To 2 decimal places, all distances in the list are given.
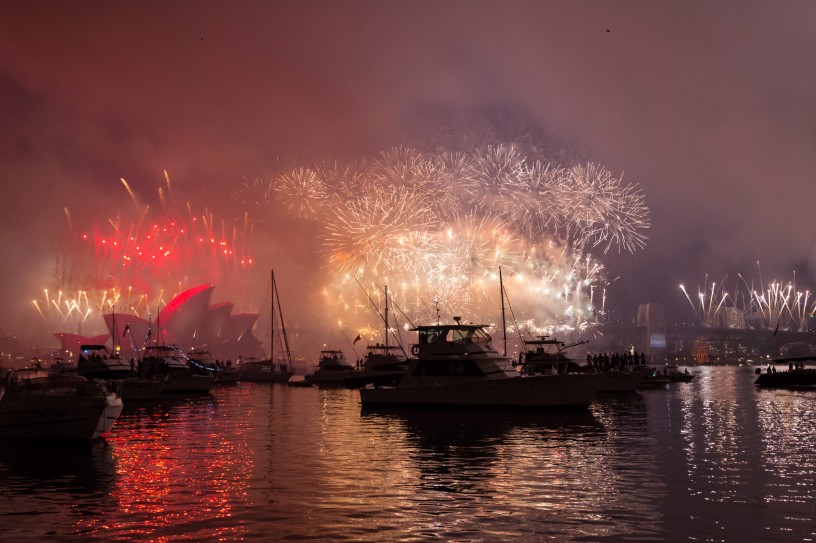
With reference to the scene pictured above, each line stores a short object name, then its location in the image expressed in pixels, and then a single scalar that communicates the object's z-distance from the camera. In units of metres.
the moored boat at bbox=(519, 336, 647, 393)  56.06
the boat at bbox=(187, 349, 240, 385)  80.31
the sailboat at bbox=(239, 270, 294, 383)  93.44
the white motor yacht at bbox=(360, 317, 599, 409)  39.09
